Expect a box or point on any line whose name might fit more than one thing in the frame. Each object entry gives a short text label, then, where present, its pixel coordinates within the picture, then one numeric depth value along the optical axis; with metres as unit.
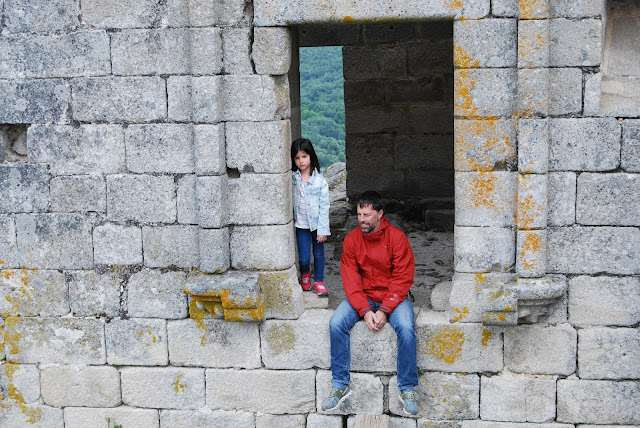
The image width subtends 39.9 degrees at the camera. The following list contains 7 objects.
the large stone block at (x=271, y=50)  5.93
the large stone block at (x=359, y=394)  6.30
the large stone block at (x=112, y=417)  6.61
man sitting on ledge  6.07
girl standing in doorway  6.35
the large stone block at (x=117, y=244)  6.37
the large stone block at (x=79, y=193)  6.35
